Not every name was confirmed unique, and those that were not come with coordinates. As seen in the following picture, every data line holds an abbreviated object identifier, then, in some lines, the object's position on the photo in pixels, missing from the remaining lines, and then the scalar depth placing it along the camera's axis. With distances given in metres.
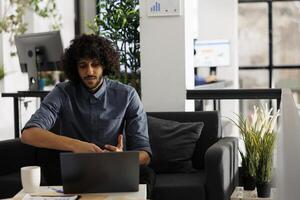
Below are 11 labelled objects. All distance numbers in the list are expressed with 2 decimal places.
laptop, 1.77
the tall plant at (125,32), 3.98
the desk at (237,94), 3.66
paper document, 1.73
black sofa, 2.88
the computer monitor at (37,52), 4.88
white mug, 1.84
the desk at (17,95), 4.23
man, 2.62
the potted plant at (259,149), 3.19
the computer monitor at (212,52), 7.98
